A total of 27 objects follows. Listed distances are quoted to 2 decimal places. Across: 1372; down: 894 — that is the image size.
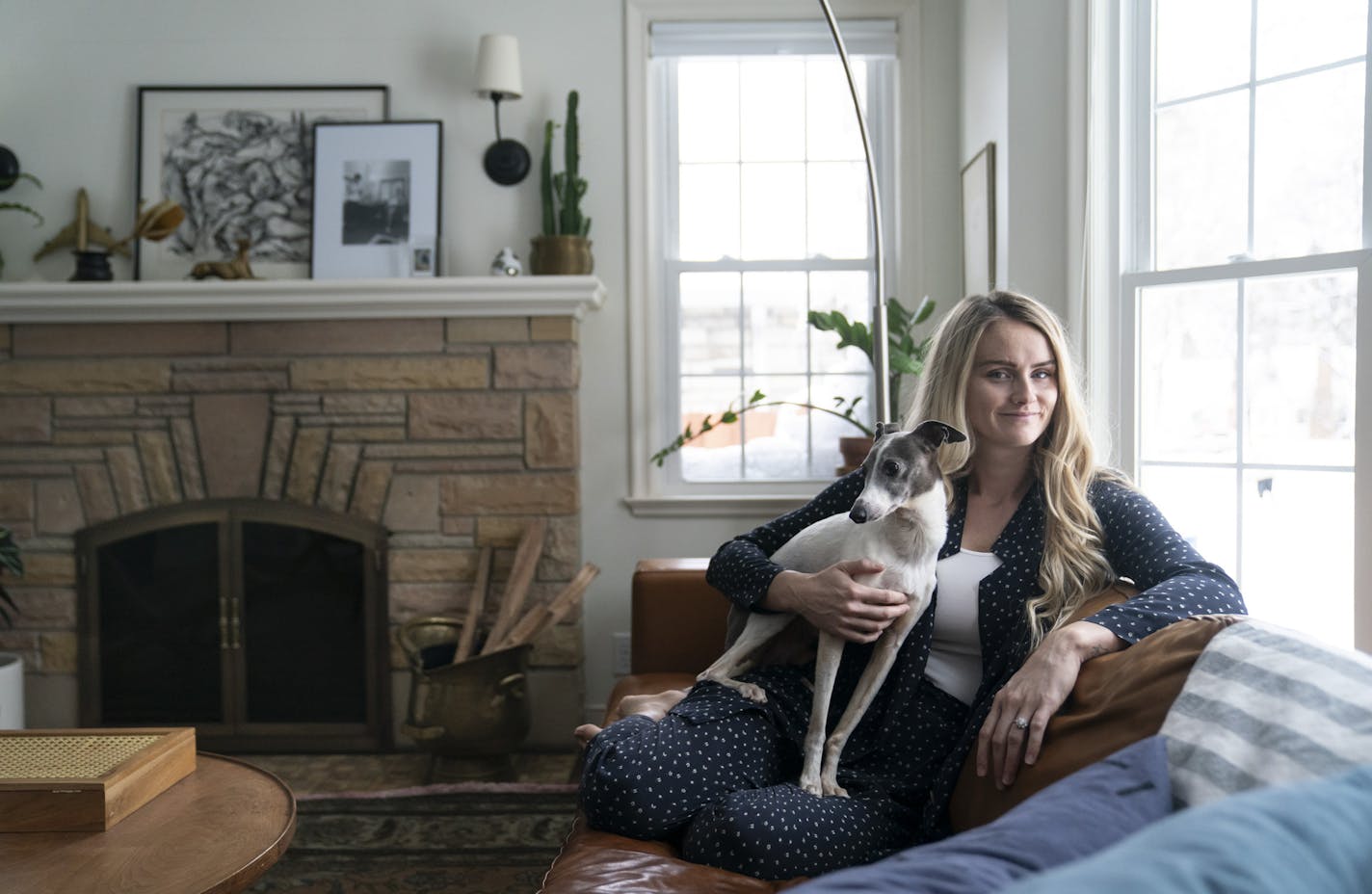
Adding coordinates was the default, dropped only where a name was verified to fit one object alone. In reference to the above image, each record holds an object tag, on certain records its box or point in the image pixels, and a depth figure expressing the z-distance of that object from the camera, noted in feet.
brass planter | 10.91
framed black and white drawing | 11.44
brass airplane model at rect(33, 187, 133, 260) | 11.23
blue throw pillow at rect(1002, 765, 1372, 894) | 2.12
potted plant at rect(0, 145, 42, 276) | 11.33
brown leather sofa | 4.14
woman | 4.73
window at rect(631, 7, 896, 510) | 11.78
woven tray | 5.11
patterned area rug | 7.88
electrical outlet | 11.60
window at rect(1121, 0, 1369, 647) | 7.12
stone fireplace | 10.87
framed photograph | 11.29
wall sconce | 10.92
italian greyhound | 5.07
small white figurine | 10.91
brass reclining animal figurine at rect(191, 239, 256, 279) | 10.80
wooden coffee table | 4.56
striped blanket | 3.18
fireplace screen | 11.14
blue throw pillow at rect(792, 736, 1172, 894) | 2.52
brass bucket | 10.00
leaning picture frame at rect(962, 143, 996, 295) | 10.00
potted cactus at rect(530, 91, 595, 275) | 10.91
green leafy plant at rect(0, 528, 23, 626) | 10.11
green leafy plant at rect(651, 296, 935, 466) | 9.89
